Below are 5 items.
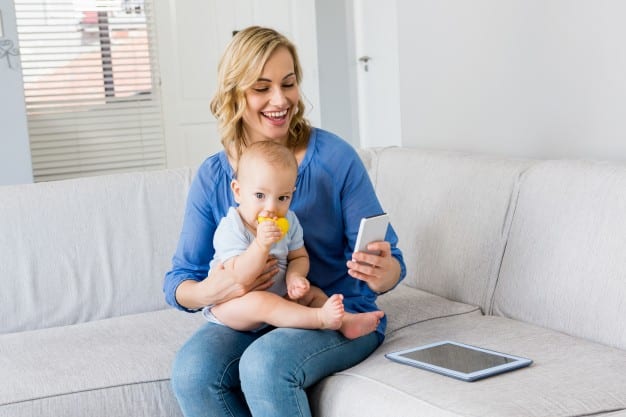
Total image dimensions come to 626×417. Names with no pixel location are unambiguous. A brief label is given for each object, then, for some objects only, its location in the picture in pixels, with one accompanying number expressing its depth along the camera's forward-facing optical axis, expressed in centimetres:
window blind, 500
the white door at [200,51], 509
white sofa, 180
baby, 190
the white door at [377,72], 486
